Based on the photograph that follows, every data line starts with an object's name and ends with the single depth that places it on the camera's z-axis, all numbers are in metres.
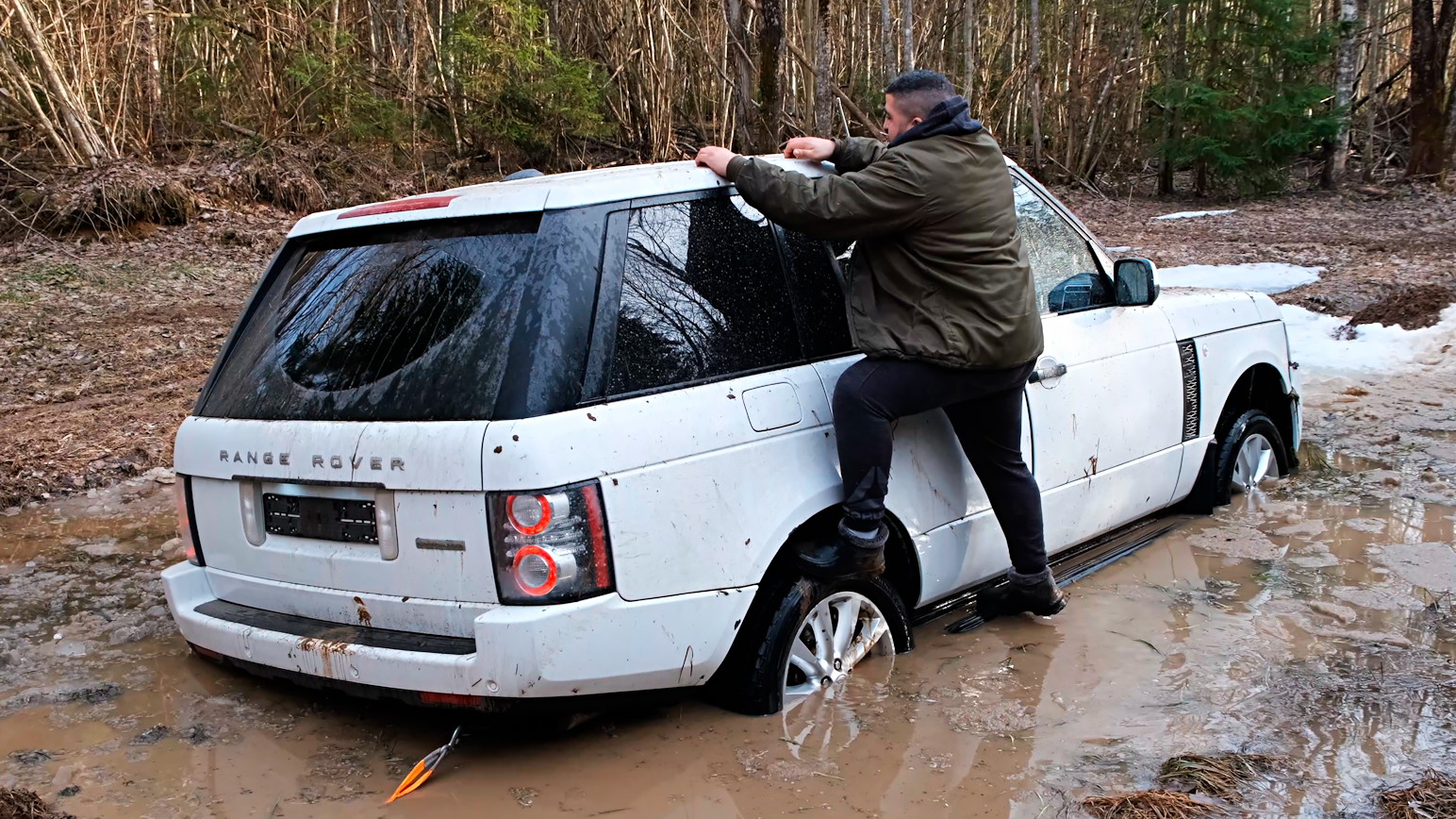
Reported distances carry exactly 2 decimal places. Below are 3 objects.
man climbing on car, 3.38
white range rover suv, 2.89
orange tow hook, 3.08
